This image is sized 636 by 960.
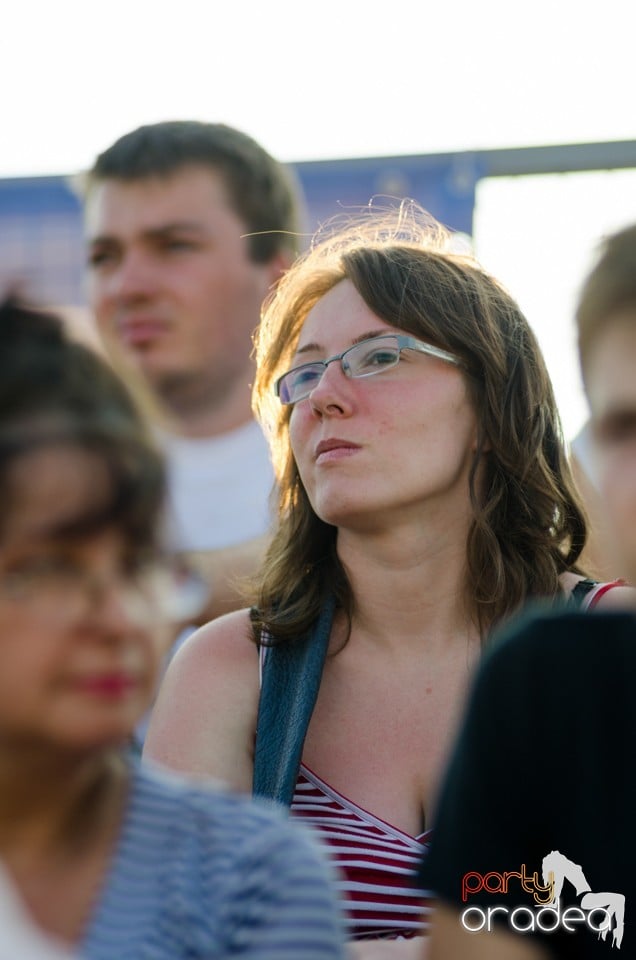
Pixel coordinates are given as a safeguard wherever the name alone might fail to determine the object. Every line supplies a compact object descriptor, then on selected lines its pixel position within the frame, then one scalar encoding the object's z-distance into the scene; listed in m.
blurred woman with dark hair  1.82
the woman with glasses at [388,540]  2.40
